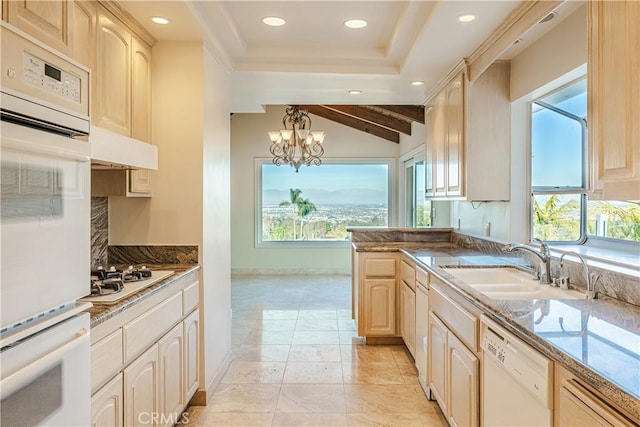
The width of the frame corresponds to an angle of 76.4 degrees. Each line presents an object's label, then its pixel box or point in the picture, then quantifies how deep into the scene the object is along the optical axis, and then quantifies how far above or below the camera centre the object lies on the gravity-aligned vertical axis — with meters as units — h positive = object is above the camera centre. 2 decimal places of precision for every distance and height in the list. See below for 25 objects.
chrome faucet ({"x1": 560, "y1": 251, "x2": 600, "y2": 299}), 1.83 -0.31
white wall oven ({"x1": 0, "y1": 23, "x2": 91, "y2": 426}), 0.96 -0.06
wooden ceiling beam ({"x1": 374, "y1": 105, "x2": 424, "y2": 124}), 5.27 +1.30
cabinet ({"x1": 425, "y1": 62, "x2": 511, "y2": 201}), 3.00 +0.57
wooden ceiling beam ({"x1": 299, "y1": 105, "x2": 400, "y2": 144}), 7.39 +1.62
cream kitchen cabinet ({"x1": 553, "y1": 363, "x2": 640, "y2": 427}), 0.95 -0.50
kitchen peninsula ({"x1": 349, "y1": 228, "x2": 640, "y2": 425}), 1.03 -0.40
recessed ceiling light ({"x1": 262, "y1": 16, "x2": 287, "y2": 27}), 2.71 +1.29
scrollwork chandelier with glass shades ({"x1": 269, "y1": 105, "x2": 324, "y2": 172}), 5.36 +0.97
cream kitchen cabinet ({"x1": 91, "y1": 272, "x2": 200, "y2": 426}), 1.58 -0.69
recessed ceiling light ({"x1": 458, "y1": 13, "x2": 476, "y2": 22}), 2.32 +1.12
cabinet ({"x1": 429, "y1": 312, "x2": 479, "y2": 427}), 1.88 -0.87
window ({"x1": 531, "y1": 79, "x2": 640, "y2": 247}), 2.59 +0.26
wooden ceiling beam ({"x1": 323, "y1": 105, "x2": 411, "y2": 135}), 6.34 +1.48
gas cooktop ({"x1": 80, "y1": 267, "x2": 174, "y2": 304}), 1.77 -0.36
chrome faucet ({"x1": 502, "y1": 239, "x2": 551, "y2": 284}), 2.17 -0.25
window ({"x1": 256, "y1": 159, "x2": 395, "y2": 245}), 7.80 +0.22
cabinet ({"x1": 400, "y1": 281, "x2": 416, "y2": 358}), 3.23 -0.89
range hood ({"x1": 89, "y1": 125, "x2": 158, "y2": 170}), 1.79 +0.30
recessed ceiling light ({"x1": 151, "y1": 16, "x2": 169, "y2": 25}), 2.37 +1.13
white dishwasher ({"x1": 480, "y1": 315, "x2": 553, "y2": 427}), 1.26 -0.60
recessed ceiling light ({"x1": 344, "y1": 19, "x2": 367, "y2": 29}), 2.75 +1.29
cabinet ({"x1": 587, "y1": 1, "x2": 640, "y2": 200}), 1.28 +0.38
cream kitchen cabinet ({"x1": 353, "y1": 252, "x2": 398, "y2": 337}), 3.78 -0.78
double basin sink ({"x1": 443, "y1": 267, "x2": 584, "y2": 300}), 2.03 -0.42
